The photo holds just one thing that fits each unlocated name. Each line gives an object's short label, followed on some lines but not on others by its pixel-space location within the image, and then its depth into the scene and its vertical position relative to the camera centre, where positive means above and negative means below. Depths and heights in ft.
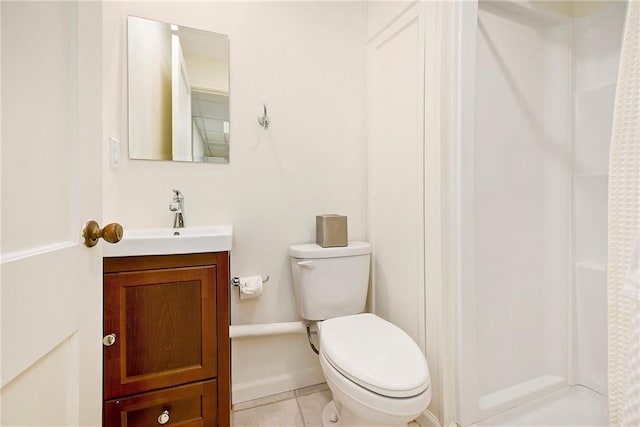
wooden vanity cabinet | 2.89 -1.36
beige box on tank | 4.49 -0.28
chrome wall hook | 4.69 +1.55
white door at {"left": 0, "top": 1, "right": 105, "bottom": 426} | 1.24 +0.01
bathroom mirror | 4.06 +1.79
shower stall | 3.92 +0.03
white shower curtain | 2.31 -0.13
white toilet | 2.87 -1.61
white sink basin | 2.84 -0.34
